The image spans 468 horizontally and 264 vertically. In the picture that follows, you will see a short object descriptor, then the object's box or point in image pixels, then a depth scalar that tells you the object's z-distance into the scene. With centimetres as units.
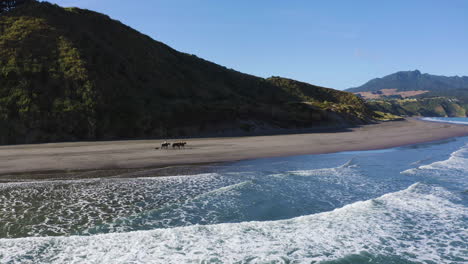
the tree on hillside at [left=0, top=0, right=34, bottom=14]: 6382
